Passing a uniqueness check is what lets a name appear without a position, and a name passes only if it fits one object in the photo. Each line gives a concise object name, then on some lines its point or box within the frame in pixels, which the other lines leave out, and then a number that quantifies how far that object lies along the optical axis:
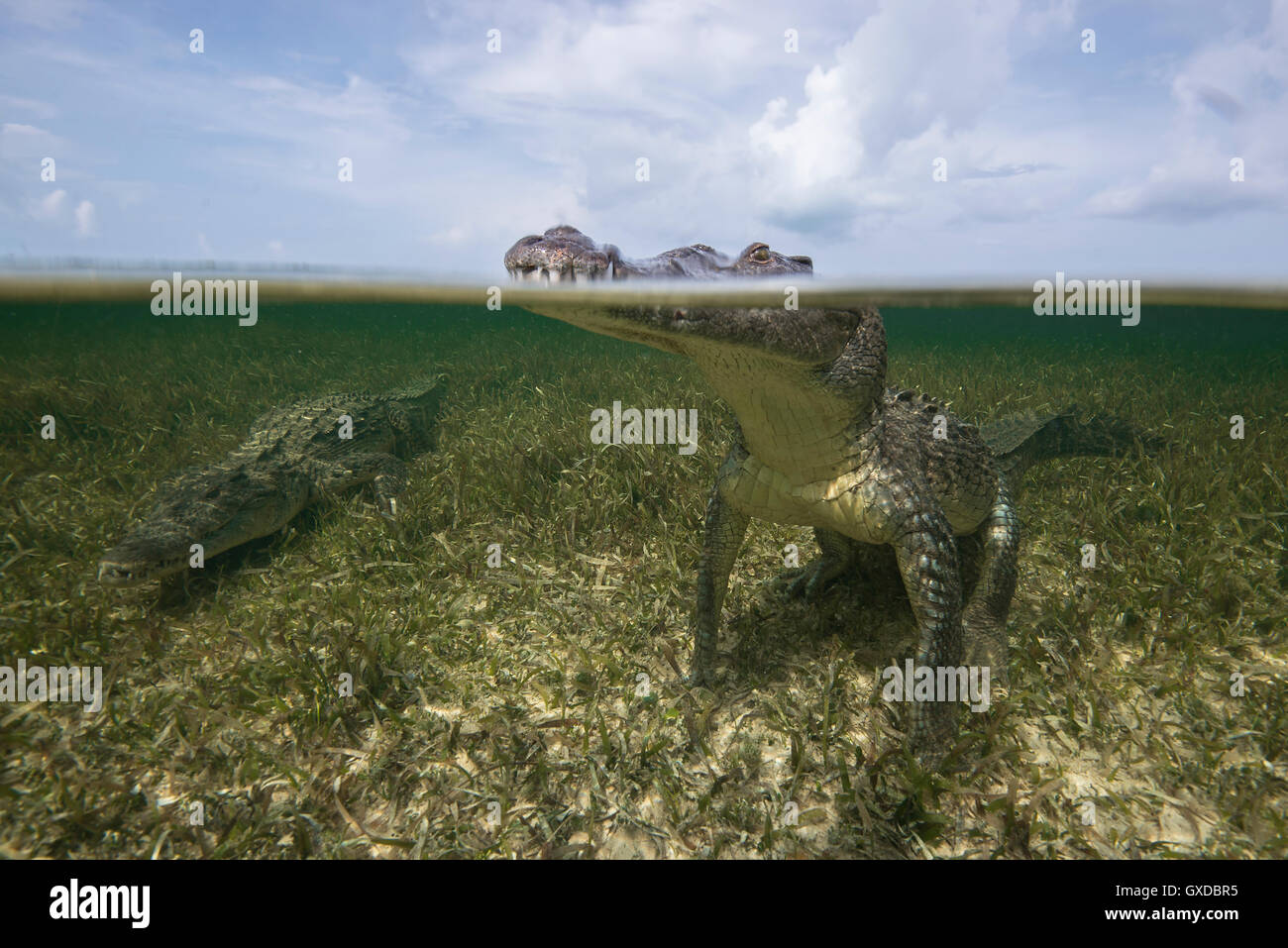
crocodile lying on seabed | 3.73
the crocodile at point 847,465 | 1.84
